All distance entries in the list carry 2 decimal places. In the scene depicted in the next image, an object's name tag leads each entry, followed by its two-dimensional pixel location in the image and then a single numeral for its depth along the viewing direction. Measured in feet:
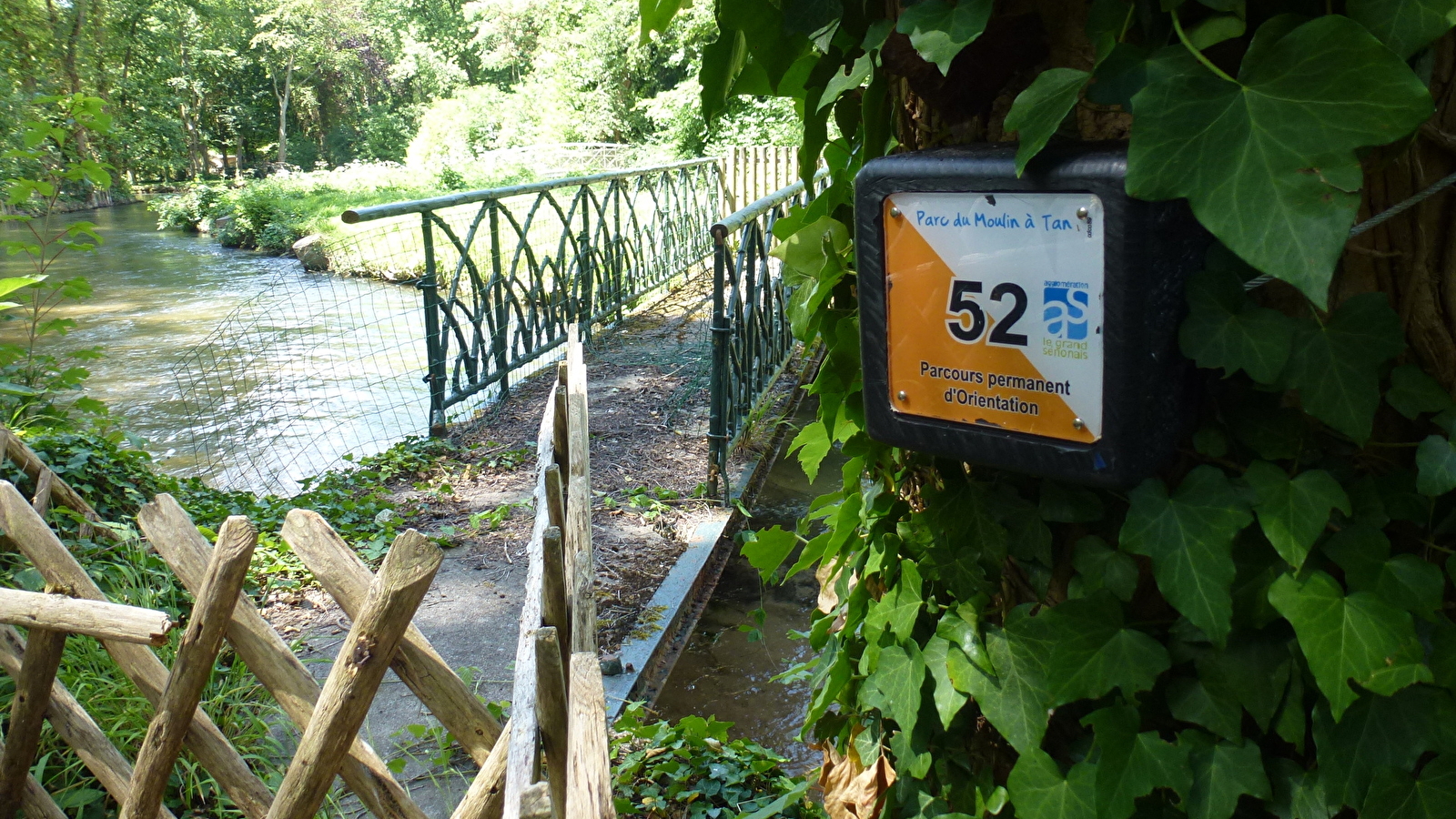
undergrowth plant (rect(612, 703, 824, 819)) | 8.54
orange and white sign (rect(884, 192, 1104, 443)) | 3.31
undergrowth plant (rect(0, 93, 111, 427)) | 15.21
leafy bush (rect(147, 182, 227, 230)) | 84.23
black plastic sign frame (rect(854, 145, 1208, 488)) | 3.14
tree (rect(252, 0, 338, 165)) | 133.18
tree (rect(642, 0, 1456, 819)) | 2.73
